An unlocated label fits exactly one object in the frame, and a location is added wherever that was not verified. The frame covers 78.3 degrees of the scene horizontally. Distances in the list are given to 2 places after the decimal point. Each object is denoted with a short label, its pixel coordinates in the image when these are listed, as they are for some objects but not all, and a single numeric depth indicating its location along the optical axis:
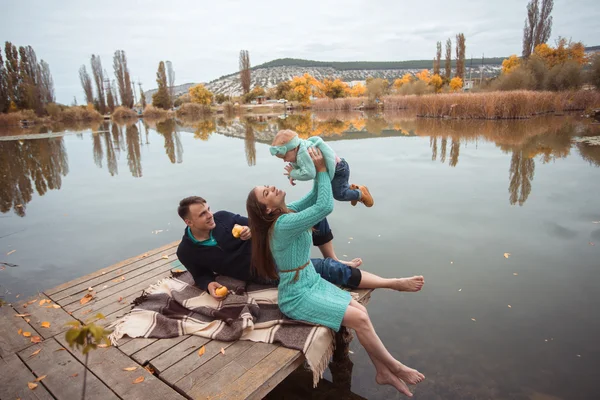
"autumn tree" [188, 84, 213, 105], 54.38
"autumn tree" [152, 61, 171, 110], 51.47
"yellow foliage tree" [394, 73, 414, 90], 59.49
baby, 2.53
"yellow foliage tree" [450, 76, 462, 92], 46.66
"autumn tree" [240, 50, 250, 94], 57.72
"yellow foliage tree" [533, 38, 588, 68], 31.28
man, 2.95
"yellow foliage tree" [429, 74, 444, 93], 45.72
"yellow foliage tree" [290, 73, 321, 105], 49.12
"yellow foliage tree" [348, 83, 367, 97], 61.59
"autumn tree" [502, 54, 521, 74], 47.38
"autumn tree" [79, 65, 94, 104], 56.38
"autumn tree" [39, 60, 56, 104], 48.92
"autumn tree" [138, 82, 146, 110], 64.19
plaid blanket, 2.41
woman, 2.37
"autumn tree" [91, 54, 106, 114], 51.75
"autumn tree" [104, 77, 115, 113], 51.69
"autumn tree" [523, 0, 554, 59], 34.56
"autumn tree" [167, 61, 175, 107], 70.25
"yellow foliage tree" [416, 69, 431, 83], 50.16
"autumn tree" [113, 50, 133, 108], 50.16
